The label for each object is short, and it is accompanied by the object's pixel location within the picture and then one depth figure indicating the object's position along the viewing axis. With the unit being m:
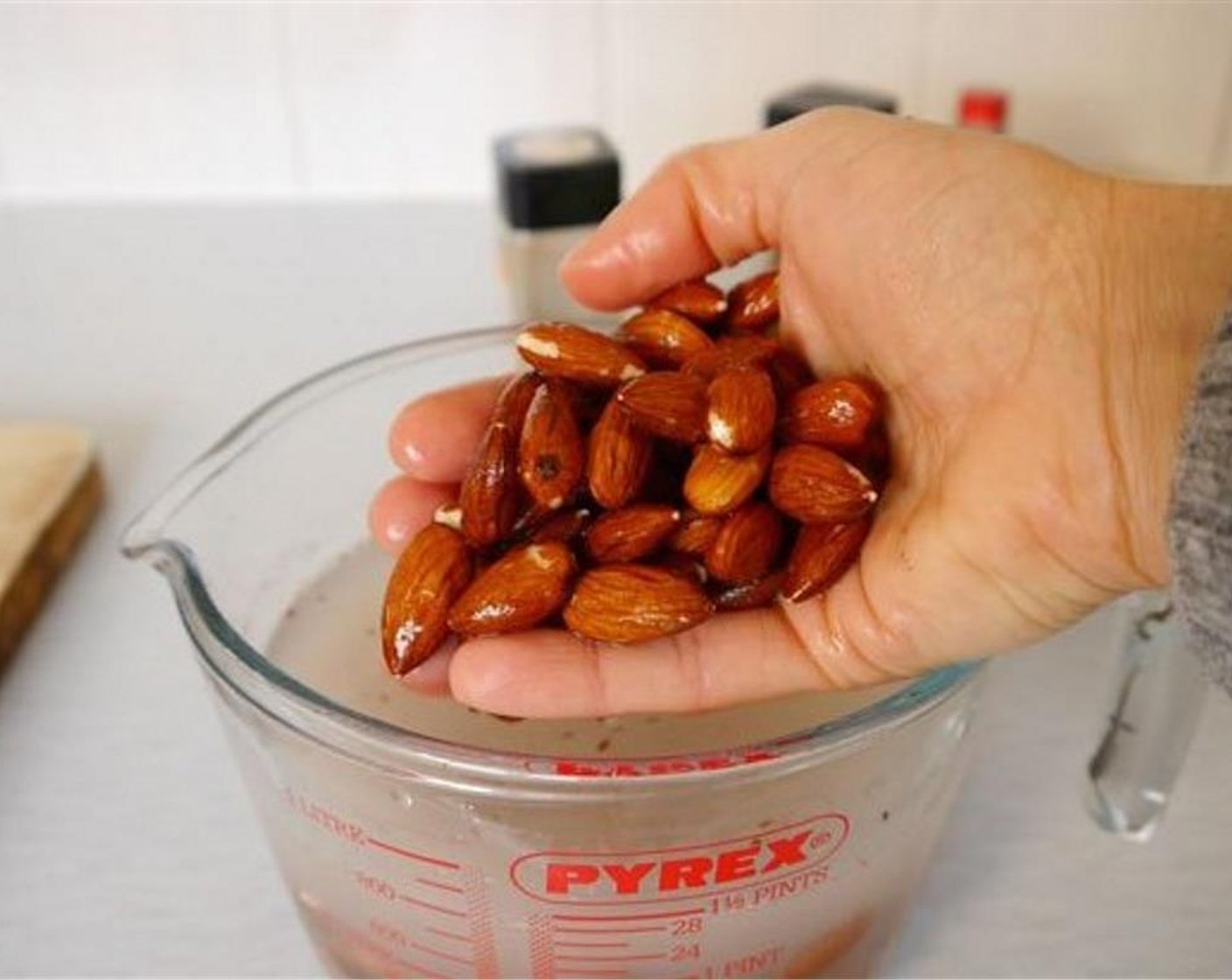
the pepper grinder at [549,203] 0.77
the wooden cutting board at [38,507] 0.60
